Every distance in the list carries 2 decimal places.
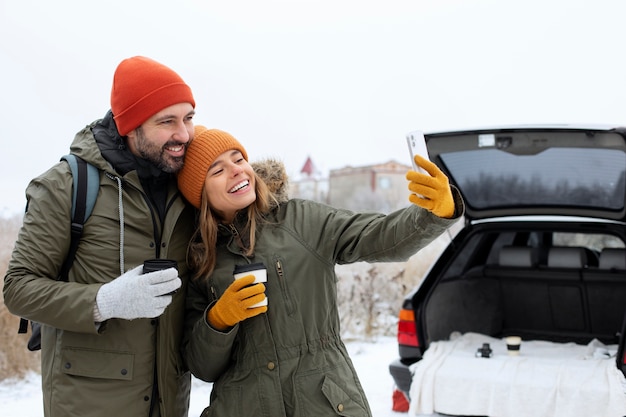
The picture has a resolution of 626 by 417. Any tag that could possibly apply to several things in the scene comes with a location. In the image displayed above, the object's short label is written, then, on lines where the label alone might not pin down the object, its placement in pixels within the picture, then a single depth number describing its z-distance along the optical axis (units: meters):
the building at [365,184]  21.31
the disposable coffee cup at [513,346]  4.65
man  2.27
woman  2.40
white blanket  3.75
